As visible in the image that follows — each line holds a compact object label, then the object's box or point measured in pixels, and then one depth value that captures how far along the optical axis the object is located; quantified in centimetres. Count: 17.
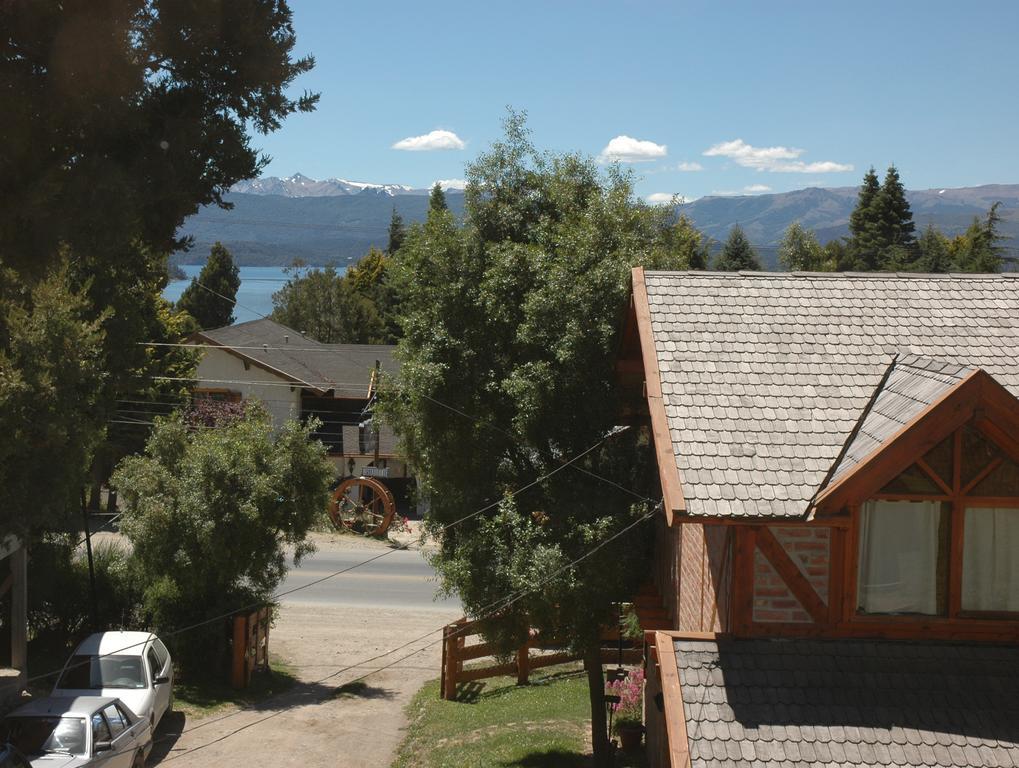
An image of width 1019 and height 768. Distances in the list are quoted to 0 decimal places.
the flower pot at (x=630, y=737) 1578
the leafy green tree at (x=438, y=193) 5312
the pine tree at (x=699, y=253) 5166
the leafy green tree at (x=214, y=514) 1922
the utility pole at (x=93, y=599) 2032
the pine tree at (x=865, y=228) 6128
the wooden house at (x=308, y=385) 4131
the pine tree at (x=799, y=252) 4772
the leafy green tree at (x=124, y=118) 1005
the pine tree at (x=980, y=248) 4925
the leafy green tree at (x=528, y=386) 1356
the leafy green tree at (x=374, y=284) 6796
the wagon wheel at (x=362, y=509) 3616
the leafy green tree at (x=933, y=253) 5234
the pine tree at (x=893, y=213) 6191
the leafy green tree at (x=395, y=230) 8119
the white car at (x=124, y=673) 1583
